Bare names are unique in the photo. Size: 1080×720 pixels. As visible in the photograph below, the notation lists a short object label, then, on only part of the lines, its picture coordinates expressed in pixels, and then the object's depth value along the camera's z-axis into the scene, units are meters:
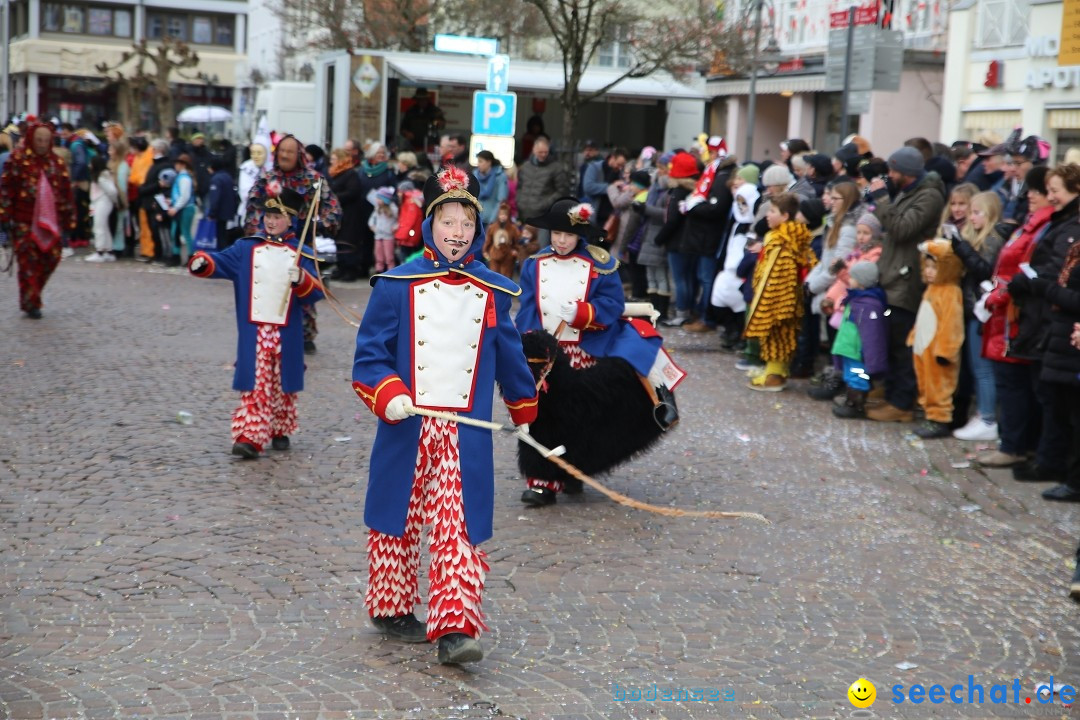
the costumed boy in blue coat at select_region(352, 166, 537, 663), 5.21
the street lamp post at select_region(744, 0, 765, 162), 26.08
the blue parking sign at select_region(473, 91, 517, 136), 18.55
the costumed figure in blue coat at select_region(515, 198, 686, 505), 7.84
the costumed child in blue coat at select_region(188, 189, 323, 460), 8.65
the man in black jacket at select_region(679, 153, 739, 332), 14.38
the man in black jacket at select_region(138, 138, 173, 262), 20.55
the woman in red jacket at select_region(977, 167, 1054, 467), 9.06
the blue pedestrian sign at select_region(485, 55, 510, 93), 18.89
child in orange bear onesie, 10.15
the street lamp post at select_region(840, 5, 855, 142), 13.70
